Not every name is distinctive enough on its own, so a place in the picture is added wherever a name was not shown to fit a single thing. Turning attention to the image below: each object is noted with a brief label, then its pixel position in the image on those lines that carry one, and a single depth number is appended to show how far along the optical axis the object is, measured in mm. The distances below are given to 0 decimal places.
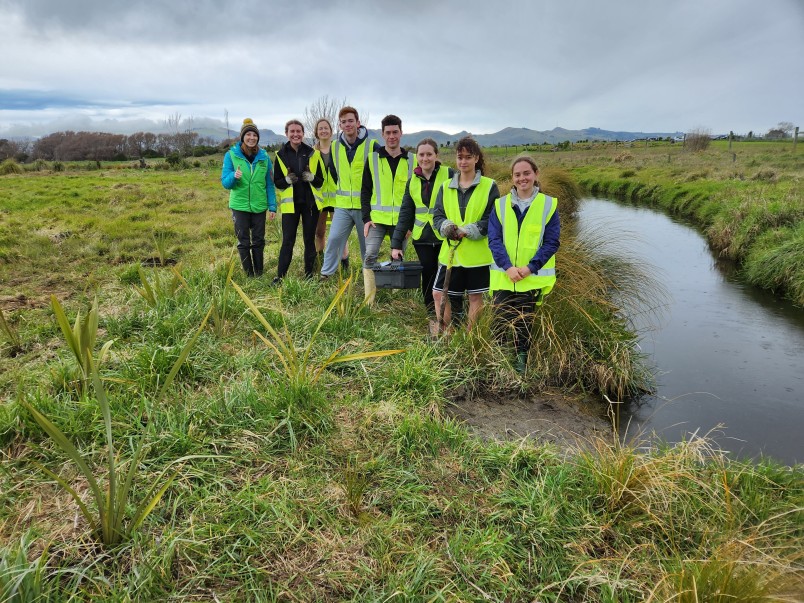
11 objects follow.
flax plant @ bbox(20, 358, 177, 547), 1993
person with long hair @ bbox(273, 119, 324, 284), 5688
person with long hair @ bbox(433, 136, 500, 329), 4074
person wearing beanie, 5527
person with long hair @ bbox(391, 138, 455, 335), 4375
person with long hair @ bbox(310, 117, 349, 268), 5684
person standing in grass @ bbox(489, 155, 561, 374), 3955
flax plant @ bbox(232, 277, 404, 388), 3207
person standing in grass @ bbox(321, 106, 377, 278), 5277
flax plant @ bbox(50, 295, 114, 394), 2629
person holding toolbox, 4805
